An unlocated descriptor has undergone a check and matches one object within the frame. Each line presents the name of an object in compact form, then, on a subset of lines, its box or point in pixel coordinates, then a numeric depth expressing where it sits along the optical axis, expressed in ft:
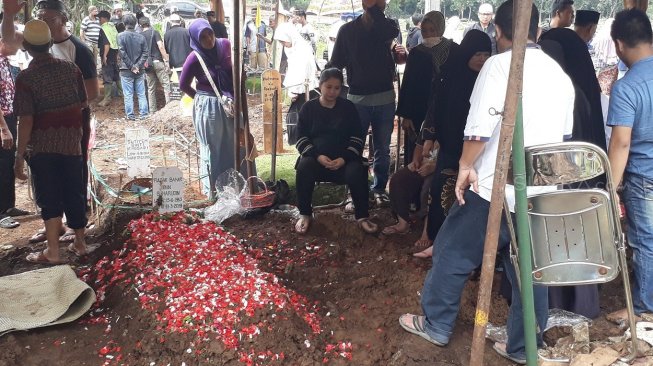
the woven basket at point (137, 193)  18.60
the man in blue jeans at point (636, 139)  10.82
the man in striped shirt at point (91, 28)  43.52
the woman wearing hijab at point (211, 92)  19.24
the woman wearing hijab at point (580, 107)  11.84
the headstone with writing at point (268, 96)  27.66
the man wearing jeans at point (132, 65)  39.55
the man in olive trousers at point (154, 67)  42.45
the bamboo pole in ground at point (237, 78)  17.63
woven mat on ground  12.18
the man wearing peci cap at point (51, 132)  14.32
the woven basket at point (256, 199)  18.45
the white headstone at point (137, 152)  19.75
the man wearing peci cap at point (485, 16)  39.42
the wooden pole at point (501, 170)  7.59
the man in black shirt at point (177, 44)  39.70
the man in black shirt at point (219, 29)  28.43
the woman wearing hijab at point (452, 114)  13.29
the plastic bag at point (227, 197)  18.15
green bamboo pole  8.14
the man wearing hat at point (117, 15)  47.79
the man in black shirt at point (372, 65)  19.17
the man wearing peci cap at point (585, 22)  17.48
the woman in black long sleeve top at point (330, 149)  17.21
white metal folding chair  8.58
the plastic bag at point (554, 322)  11.31
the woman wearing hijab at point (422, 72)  18.01
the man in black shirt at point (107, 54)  43.04
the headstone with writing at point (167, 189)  16.87
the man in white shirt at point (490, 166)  8.96
